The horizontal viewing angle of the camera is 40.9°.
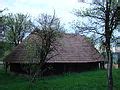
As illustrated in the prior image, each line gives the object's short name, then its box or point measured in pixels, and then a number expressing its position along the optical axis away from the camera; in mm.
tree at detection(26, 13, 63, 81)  15630
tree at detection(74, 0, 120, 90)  11285
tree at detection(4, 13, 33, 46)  30370
